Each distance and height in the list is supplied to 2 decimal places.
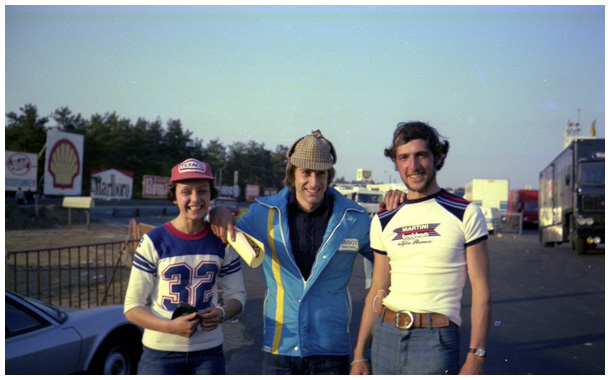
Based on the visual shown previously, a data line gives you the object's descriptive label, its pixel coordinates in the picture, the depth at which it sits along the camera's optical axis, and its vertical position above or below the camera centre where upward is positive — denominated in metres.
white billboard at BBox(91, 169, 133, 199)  31.30 +0.07
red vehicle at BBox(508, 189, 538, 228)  38.16 -1.32
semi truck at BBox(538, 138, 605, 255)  15.78 -0.27
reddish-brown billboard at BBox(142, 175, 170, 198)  39.44 -0.13
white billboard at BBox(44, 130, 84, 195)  26.67 +1.10
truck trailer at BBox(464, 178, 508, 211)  37.97 -0.37
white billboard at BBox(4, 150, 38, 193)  26.11 +0.71
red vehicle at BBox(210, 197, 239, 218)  25.94 -0.78
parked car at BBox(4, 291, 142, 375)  3.77 -1.24
